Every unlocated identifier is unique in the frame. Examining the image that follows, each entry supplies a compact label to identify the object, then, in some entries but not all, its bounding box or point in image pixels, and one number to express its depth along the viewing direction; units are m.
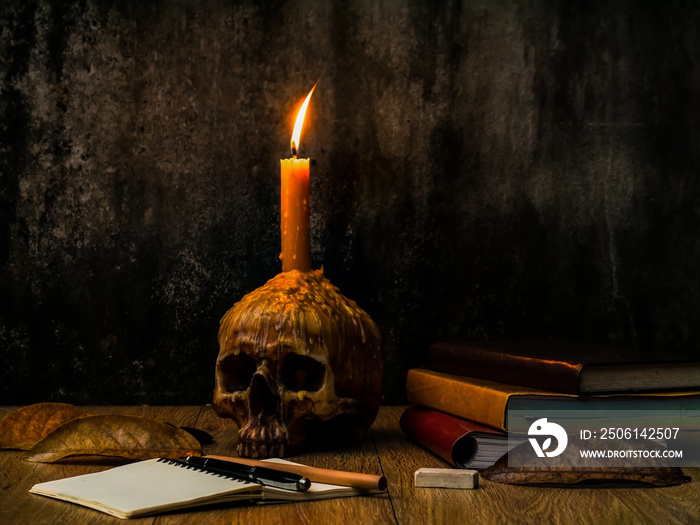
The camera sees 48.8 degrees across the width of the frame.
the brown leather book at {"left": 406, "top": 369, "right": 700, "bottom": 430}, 1.03
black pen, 0.90
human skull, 1.12
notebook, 0.85
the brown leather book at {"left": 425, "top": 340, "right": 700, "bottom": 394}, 1.03
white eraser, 0.98
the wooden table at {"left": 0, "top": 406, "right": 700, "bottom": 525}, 0.85
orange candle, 1.25
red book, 1.05
